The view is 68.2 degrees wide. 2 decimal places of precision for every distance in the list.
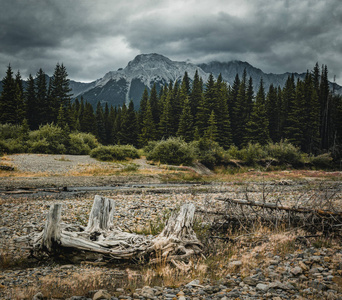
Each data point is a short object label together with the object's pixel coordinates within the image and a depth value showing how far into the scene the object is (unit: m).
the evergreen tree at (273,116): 56.50
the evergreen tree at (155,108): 61.56
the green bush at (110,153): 35.33
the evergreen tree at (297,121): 52.38
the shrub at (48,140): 36.12
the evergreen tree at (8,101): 47.81
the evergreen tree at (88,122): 65.38
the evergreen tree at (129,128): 59.13
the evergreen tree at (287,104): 55.66
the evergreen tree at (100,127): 71.16
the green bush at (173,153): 35.66
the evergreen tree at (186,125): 49.73
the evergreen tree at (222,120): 48.47
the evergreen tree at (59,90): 56.38
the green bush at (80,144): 39.91
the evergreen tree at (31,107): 55.28
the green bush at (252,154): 40.97
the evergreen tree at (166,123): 54.59
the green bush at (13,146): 33.16
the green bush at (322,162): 43.16
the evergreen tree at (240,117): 53.19
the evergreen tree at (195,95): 57.53
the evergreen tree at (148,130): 55.90
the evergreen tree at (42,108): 55.59
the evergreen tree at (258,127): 49.78
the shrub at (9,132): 37.99
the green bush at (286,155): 42.00
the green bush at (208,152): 38.28
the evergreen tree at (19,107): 49.13
